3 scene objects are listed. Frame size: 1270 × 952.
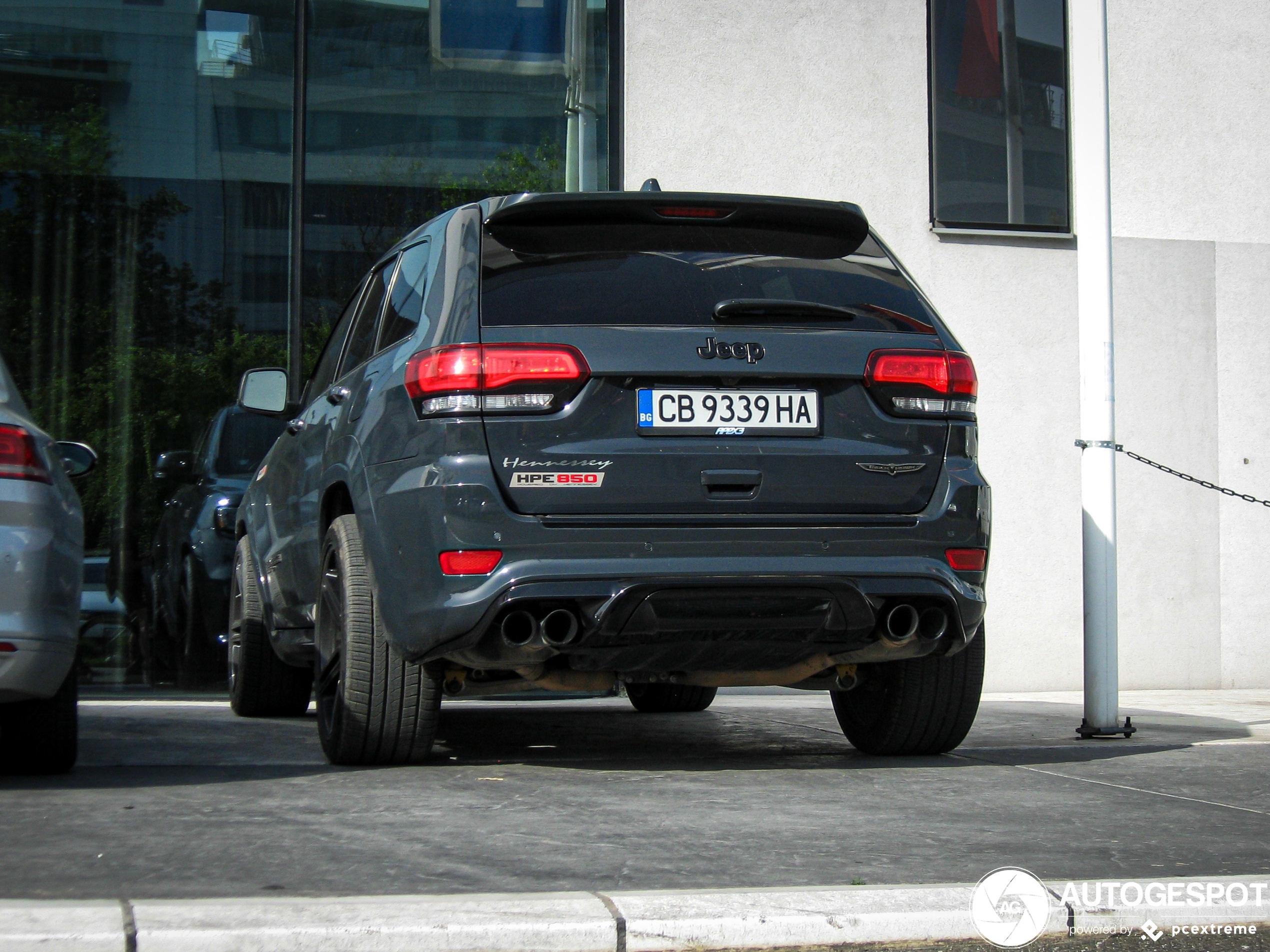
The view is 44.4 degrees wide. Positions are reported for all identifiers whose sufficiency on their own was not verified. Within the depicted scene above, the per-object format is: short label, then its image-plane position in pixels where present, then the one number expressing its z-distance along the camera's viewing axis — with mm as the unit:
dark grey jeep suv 4516
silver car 4492
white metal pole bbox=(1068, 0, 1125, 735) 6703
